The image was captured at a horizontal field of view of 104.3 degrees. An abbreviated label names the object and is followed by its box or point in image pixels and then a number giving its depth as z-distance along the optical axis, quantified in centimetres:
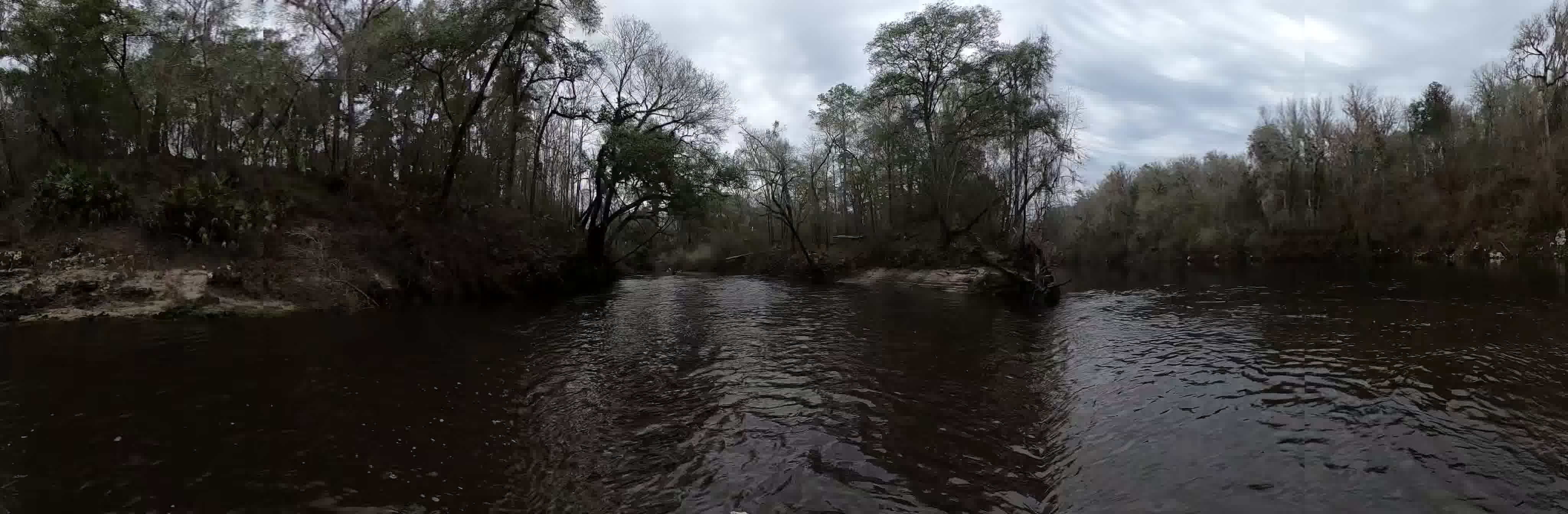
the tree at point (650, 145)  2872
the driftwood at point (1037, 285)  2138
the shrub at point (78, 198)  1716
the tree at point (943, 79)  3097
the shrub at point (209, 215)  1769
